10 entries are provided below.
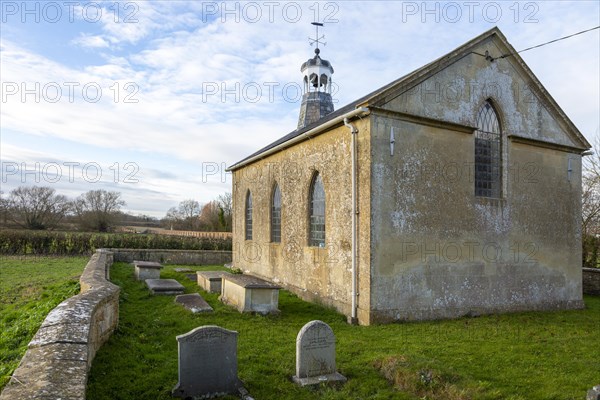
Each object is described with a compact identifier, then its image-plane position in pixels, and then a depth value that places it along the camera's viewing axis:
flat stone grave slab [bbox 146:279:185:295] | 12.52
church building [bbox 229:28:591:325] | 10.12
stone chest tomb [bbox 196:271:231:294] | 13.10
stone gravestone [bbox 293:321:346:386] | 6.19
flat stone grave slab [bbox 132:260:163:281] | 15.47
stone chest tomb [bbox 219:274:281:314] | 10.19
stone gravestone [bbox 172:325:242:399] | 5.50
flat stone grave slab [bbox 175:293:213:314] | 10.00
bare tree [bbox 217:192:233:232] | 40.69
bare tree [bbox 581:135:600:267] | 21.22
